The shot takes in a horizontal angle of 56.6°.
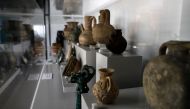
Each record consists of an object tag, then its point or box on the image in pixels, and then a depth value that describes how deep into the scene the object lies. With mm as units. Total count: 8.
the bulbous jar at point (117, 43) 953
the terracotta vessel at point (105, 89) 673
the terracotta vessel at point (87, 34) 1452
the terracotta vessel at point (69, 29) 2188
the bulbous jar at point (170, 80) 392
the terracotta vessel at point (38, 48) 3900
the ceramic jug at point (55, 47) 3199
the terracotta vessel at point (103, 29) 1057
